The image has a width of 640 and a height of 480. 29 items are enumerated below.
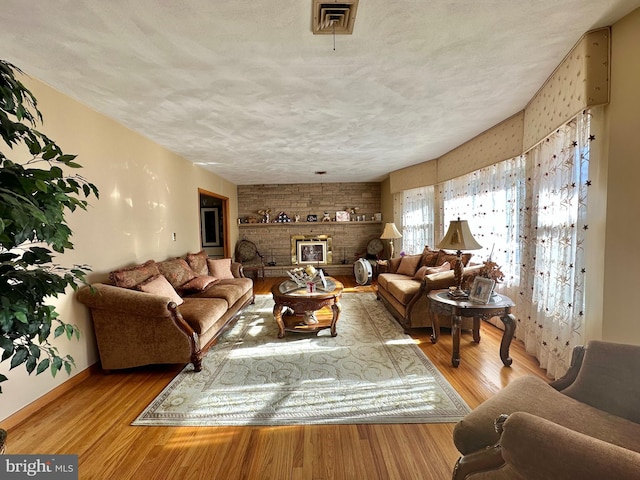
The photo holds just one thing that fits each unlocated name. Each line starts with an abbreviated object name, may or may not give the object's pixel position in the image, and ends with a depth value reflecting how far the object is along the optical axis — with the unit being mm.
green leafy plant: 963
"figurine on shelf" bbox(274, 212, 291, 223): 7270
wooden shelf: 7289
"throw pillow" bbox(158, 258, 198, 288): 3465
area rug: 1981
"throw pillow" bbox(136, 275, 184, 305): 2705
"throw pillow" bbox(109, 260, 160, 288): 2668
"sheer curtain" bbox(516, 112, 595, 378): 2088
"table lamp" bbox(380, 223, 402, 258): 5586
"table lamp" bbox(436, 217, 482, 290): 2783
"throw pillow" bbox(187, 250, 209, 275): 4145
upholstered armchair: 774
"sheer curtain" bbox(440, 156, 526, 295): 3156
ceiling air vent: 1479
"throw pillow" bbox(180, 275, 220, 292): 3555
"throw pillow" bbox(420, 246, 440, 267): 4133
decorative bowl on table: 3748
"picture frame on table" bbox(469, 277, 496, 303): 2553
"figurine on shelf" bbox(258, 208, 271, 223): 7363
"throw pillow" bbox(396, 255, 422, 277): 4422
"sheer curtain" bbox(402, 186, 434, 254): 5348
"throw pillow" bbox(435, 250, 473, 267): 3506
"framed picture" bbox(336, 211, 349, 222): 7332
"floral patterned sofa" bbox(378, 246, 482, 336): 3219
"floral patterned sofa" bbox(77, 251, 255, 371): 2465
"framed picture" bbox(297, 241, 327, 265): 7363
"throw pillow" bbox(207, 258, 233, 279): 4422
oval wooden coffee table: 3203
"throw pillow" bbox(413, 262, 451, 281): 3598
